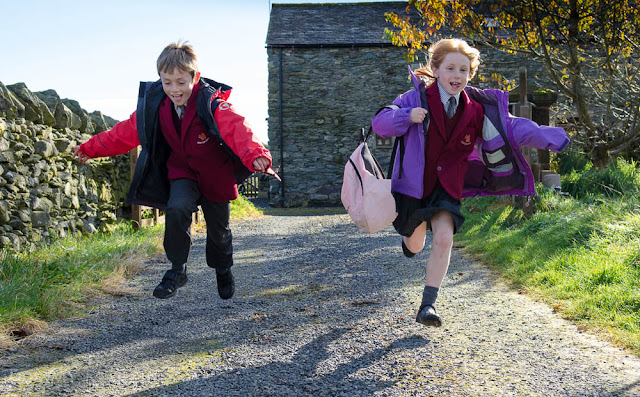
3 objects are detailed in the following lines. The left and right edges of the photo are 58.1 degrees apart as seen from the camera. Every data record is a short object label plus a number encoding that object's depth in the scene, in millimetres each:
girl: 3596
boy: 3672
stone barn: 17094
